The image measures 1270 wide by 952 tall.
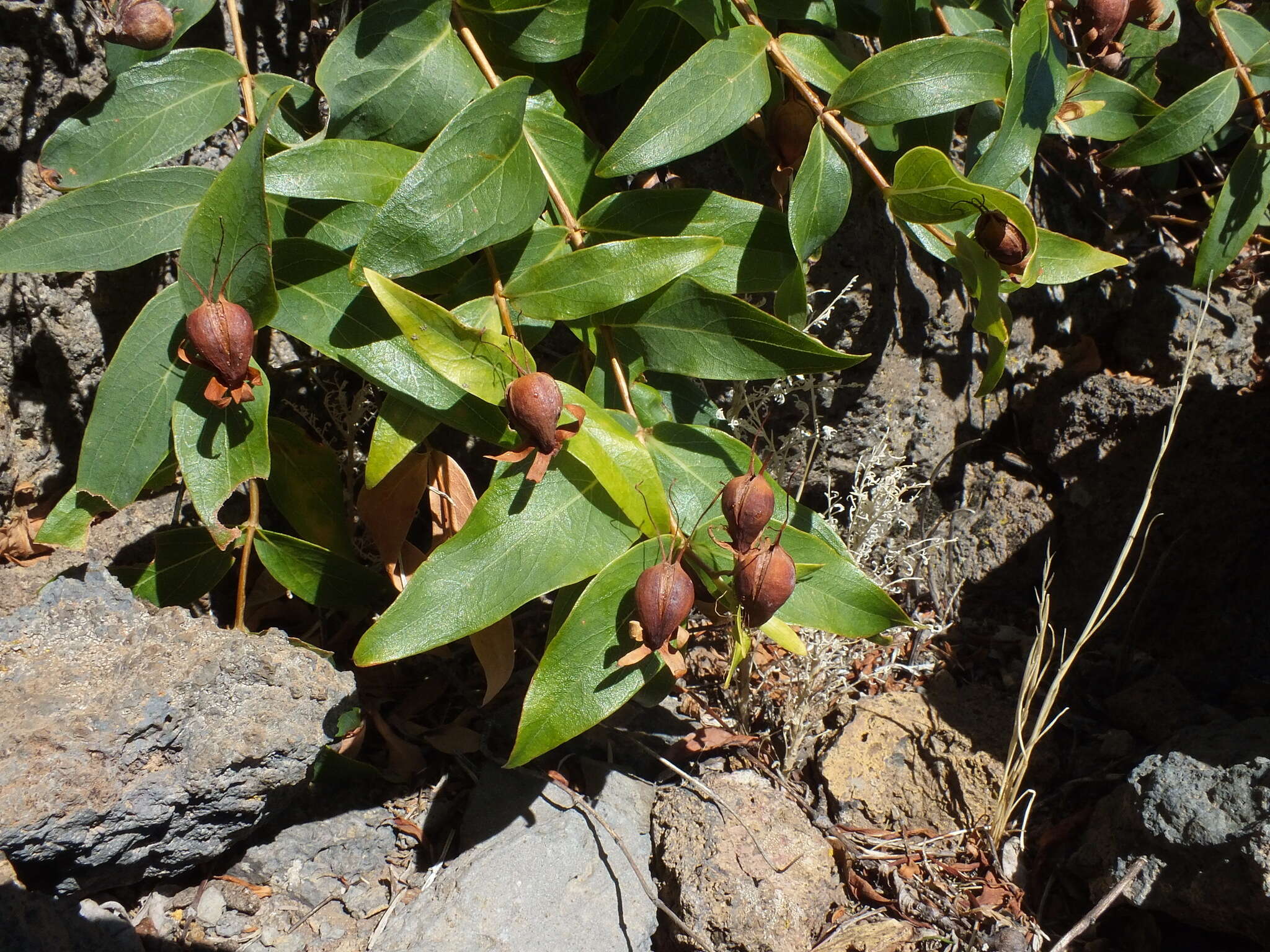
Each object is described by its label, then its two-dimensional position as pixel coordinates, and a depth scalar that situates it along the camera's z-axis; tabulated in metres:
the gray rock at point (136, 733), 0.40
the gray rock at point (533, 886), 0.43
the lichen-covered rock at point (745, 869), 0.44
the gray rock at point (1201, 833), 0.43
